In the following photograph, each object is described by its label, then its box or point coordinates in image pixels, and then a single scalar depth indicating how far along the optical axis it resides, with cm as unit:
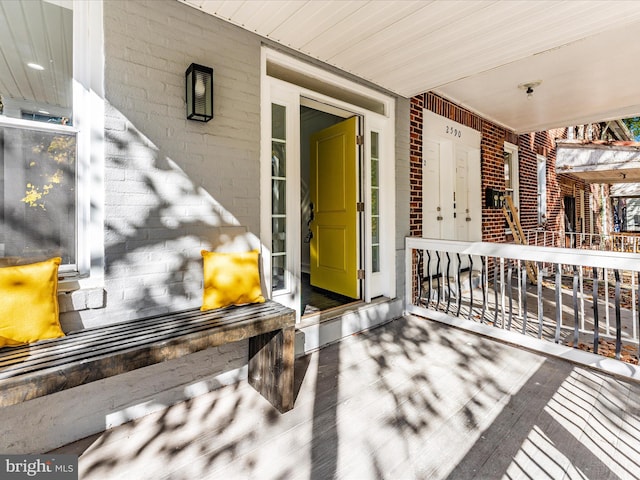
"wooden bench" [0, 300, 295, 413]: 133
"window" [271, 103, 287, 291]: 279
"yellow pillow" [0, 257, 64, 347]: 149
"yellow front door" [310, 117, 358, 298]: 380
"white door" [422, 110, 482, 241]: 455
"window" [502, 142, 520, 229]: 630
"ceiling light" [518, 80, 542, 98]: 404
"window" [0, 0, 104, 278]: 172
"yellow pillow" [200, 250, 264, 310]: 212
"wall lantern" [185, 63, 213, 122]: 207
